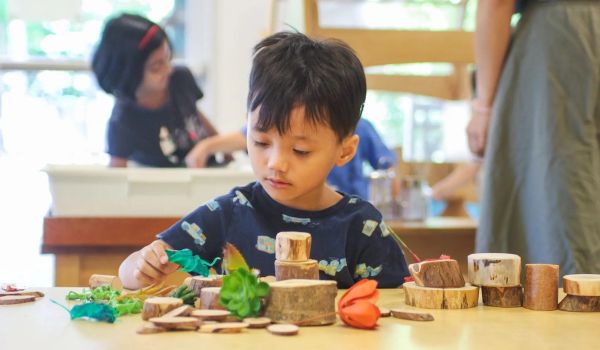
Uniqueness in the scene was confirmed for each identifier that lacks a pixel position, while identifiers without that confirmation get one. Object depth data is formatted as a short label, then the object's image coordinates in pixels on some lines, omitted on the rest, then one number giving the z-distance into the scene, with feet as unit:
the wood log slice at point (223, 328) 3.62
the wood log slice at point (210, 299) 3.86
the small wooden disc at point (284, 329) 3.59
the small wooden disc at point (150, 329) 3.62
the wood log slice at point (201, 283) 4.06
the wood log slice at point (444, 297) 4.20
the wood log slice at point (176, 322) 3.64
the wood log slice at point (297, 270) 3.93
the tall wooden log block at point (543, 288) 4.24
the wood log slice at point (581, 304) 4.21
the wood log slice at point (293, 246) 3.97
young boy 4.87
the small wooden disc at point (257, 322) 3.68
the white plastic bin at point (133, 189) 8.00
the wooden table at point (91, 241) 8.02
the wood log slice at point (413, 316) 3.92
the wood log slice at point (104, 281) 4.41
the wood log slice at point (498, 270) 4.29
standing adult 6.42
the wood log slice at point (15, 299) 4.13
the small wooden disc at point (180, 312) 3.74
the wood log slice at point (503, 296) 4.28
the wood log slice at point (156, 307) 3.79
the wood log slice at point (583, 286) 4.21
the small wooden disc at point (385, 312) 4.00
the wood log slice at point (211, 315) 3.73
